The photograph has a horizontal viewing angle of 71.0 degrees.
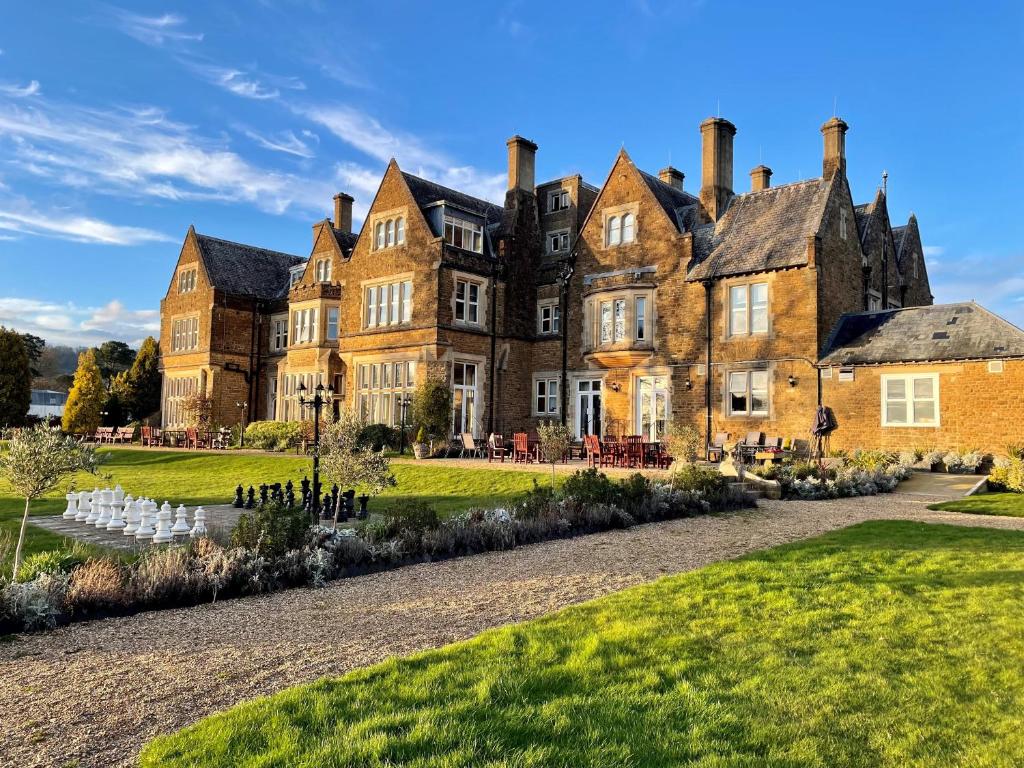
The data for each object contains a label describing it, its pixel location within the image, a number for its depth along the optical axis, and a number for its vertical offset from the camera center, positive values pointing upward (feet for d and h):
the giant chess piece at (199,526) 32.91 -5.13
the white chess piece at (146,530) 34.73 -5.41
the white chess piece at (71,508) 43.93 -5.63
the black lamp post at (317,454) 38.13 -1.73
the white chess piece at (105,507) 40.16 -5.22
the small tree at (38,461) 24.39 -1.49
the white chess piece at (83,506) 42.88 -5.36
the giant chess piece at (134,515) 37.17 -5.13
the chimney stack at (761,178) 101.30 +35.50
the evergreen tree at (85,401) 135.74 +3.30
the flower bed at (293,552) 21.97 -5.19
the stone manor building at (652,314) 74.08 +14.47
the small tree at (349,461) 35.24 -1.97
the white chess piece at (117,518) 38.70 -5.55
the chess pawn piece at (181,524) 35.07 -5.17
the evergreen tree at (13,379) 133.49 +7.18
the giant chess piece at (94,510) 41.52 -5.45
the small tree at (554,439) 59.62 -1.21
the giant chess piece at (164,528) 33.42 -5.16
